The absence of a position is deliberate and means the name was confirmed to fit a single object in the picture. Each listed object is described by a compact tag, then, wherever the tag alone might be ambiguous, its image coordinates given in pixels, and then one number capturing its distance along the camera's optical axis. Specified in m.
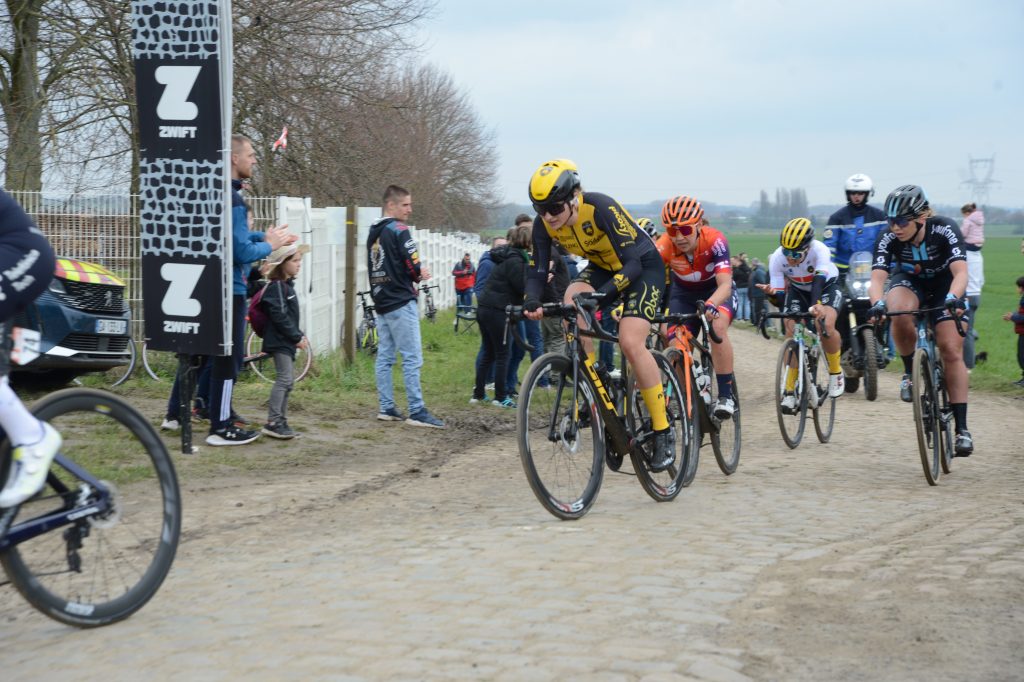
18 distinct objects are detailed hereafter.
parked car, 12.00
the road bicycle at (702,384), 8.88
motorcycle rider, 14.63
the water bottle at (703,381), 9.15
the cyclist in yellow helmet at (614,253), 7.31
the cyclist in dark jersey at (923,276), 9.33
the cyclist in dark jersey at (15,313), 4.52
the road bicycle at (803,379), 10.96
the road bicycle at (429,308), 31.19
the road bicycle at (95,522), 4.62
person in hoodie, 11.75
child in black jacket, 10.58
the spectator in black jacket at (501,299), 13.62
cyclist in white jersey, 11.42
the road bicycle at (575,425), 6.95
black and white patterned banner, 8.98
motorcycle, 14.63
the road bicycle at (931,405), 8.95
